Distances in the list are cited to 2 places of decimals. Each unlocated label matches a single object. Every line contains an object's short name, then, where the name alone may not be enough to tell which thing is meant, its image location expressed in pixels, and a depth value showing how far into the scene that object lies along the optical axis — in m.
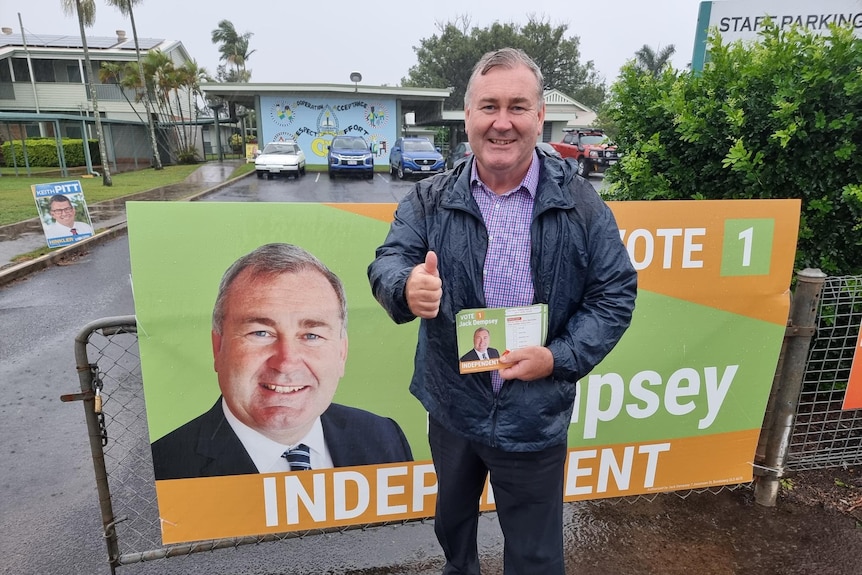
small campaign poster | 8.59
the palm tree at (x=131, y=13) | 26.05
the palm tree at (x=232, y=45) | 59.50
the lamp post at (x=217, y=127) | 30.70
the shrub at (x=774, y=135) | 2.92
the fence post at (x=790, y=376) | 2.59
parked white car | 20.89
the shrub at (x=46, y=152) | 24.61
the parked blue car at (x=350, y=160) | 21.31
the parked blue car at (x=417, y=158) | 21.11
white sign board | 4.08
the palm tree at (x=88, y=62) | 17.97
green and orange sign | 2.11
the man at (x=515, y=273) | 1.64
